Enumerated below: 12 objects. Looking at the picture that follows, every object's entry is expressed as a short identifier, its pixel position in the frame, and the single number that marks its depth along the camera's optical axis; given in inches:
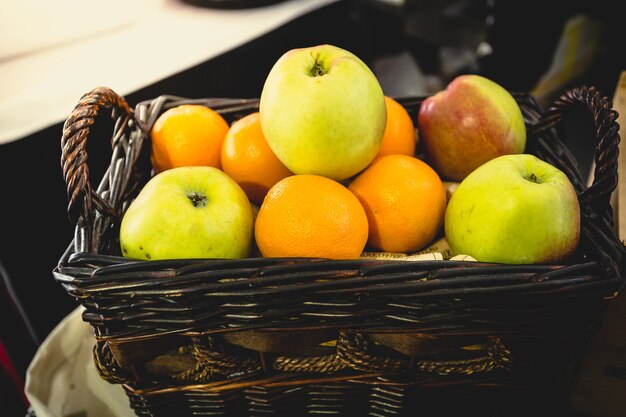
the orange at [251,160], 26.5
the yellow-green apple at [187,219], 21.6
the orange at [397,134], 27.6
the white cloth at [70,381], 30.4
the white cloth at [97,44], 36.7
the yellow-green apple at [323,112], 22.8
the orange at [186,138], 27.5
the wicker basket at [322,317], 18.5
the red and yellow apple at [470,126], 27.7
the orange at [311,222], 21.3
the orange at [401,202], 23.8
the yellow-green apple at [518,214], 21.4
